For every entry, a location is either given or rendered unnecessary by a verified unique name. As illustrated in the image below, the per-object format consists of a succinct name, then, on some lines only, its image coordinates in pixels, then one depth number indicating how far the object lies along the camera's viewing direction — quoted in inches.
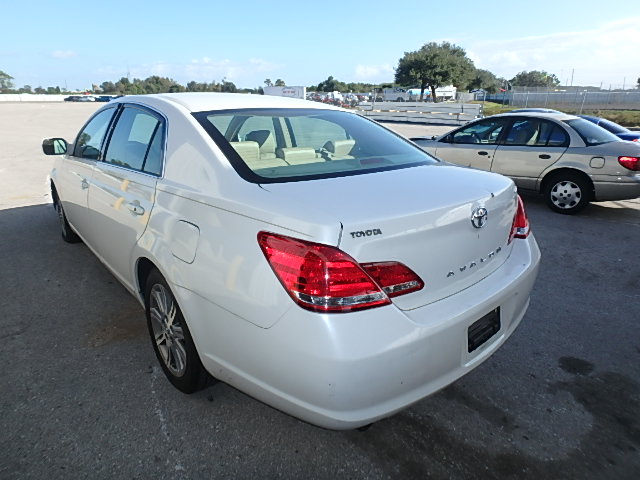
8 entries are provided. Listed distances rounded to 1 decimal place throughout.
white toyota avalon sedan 65.7
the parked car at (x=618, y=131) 398.1
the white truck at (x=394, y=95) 2261.3
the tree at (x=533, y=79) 3909.9
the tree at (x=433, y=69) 2129.7
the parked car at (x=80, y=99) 3164.4
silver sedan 249.1
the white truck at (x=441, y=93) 2309.3
